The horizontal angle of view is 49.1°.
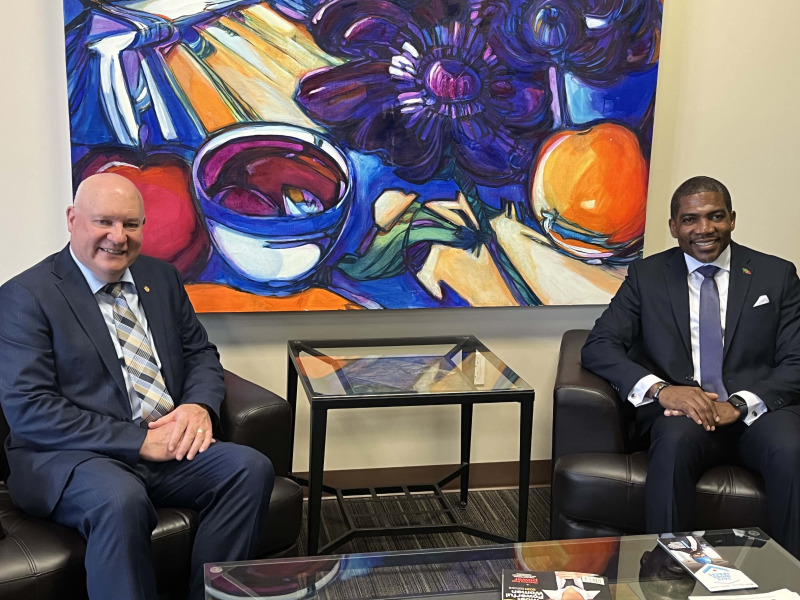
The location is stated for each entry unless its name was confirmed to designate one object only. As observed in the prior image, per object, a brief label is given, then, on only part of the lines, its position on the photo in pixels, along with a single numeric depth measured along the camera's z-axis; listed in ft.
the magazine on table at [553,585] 6.91
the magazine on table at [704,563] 7.23
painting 10.40
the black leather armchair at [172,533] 7.38
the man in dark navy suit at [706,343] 9.66
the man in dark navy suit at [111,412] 7.89
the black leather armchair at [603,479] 9.21
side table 9.53
